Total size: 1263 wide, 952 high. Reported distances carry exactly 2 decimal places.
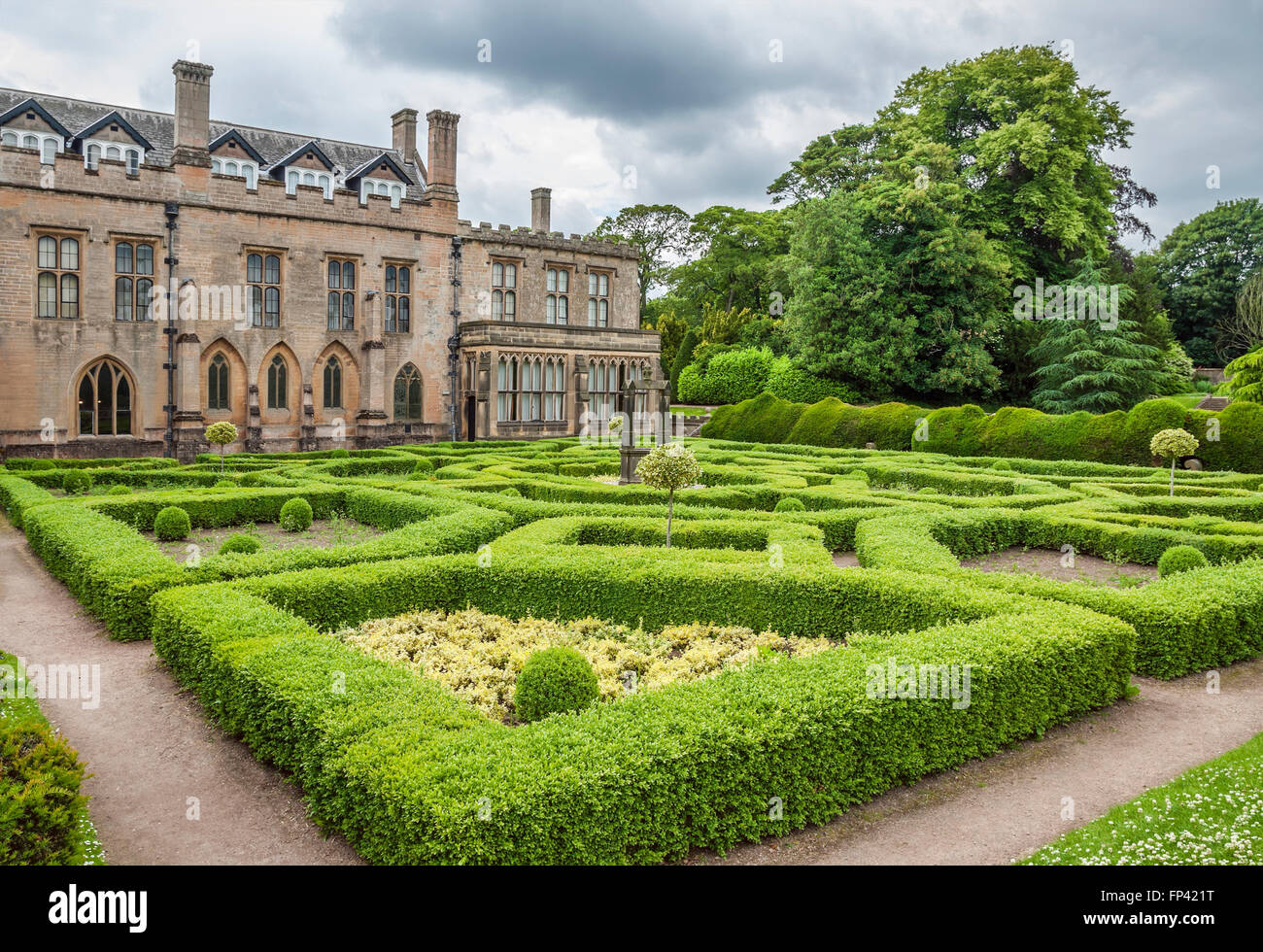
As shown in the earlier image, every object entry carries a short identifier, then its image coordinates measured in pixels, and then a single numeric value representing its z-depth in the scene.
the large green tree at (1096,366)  35.00
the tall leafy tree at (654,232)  65.06
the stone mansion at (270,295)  29.61
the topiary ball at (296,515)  16.20
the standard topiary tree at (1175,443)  17.12
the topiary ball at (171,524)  15.08
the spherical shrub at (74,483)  19.59
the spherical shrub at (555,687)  7.16
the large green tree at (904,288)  38.12
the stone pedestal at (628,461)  21.02
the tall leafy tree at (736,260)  55.34
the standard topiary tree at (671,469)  12.93
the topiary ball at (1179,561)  11.84
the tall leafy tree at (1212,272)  53.88
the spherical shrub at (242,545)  12.98
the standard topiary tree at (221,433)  22.17
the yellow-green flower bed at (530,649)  8.43
